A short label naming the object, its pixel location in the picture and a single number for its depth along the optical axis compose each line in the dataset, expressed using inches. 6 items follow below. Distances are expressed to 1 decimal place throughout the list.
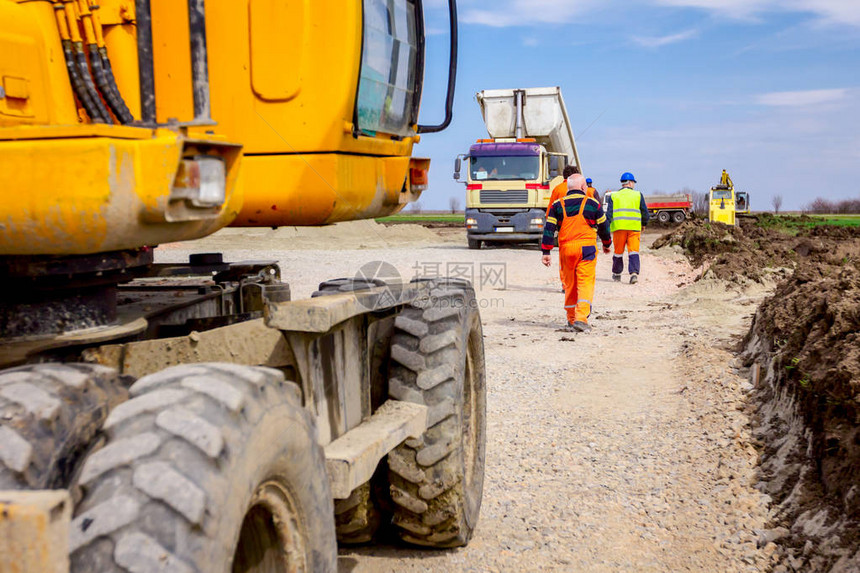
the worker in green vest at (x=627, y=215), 597.9
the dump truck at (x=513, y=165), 924.0
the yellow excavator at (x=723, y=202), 1391.5
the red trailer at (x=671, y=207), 1699.1
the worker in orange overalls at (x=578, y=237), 408.2
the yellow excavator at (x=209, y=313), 75.4
